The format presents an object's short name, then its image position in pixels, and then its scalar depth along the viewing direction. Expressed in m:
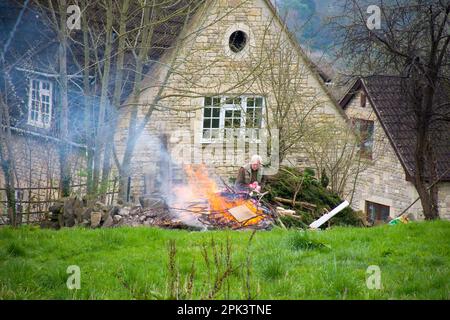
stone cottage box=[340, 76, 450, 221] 31.50
